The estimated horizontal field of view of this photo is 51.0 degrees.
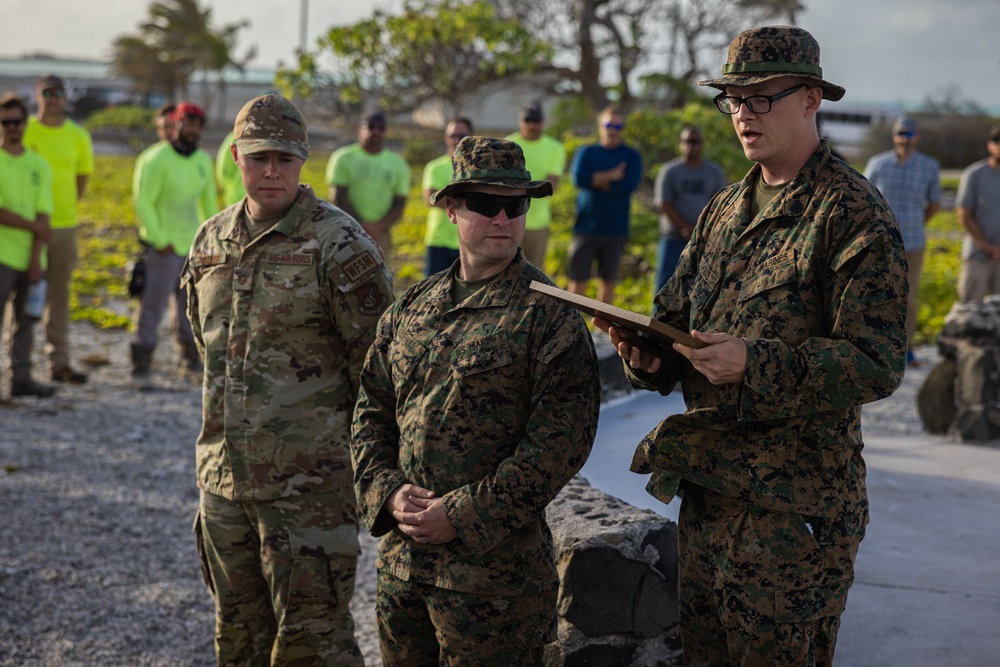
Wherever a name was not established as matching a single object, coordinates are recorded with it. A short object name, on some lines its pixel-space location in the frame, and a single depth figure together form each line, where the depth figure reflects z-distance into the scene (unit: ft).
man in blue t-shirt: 28.63
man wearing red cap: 25.18
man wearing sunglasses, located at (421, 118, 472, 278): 26.37
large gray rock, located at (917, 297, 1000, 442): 22.21
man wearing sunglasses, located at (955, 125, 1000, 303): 27.91
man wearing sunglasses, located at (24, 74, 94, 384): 25.70
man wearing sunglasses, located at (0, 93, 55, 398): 23.26
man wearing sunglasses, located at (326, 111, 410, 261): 27.02
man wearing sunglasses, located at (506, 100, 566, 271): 28.30
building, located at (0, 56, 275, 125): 138.92
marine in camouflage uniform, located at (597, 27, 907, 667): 7.50
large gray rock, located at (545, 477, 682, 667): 11.17
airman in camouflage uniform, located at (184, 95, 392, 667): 10.66
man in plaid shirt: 28.17
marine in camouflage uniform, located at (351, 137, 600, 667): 8.64
